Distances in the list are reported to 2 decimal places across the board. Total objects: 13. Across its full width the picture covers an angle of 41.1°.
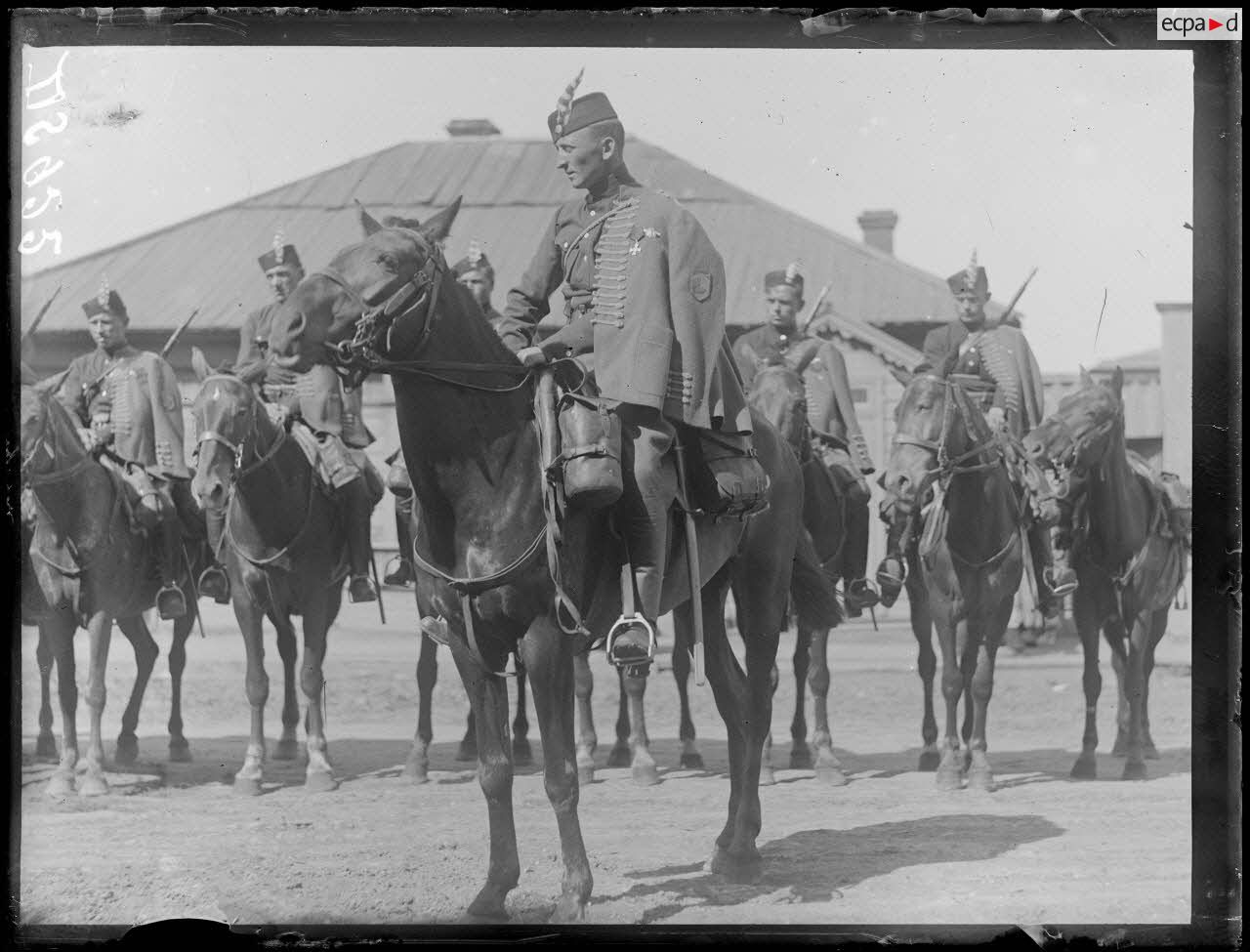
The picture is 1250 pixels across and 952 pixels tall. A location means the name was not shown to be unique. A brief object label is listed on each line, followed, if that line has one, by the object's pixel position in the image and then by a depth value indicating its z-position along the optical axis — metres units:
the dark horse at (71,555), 11.49
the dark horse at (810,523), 12.09
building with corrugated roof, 13.29
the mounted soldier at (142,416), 12.73
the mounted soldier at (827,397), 13.02
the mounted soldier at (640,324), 8.31
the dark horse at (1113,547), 12.26
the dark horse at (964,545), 11.70
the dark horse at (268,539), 11.65
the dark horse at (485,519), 7.93
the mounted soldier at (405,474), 11.84
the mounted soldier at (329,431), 12.41
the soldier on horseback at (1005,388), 12.41
